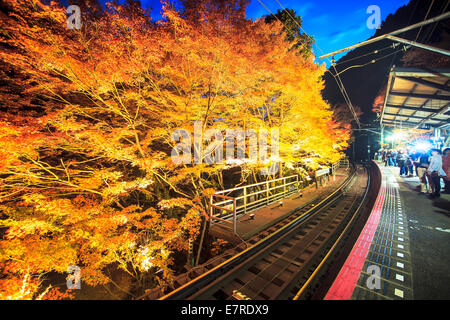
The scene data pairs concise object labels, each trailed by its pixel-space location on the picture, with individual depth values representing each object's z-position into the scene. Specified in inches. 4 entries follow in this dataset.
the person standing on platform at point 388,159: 773.3
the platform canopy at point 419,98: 262.7
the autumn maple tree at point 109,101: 191.6
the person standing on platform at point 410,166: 499.1
